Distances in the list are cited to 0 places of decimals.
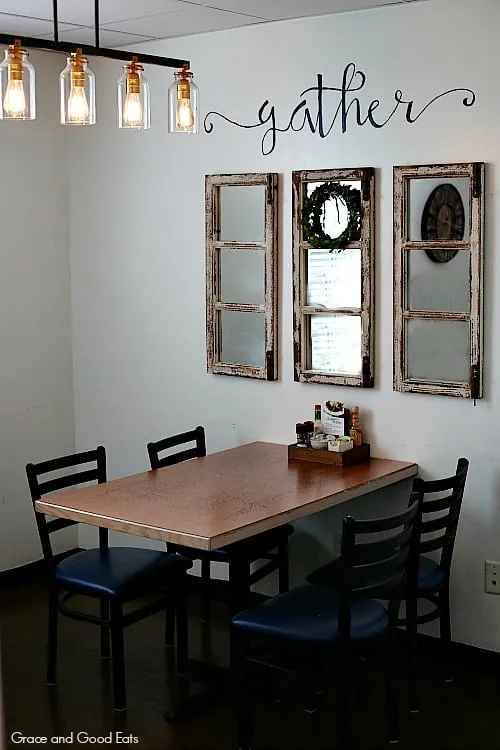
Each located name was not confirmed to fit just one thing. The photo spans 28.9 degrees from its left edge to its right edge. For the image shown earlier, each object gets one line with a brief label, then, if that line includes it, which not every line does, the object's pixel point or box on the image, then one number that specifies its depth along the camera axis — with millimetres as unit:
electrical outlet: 3674
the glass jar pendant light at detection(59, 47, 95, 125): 2660
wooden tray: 3768
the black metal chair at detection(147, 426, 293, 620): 3449
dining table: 3033
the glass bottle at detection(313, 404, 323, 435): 3924
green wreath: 3854
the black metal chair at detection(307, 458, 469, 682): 3365
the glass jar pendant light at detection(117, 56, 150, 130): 2807
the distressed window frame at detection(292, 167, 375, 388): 3818
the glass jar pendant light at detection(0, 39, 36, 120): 2562
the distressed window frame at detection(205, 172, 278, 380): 4098
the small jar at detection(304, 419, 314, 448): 3885
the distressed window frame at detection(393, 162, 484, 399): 3551
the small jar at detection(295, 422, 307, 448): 3887
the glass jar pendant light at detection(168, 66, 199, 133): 2918
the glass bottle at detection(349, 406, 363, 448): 3869
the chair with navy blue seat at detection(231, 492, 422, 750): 2873
